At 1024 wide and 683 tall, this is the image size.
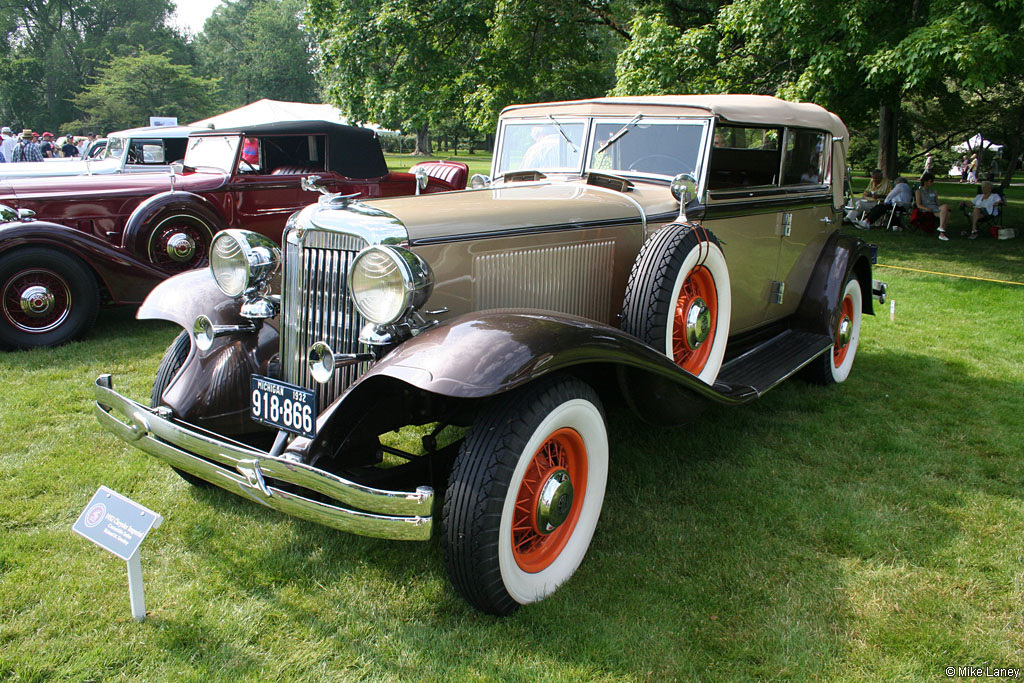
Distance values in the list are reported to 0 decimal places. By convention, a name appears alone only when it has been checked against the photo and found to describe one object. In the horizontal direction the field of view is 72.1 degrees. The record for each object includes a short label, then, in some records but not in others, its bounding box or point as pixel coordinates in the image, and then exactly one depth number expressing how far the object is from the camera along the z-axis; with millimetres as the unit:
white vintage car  10641
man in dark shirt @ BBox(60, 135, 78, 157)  20328
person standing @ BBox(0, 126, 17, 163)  16219
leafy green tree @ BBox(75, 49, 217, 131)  43906
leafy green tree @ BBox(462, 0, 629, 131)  12328
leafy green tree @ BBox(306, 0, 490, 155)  13156
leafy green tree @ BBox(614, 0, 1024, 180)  8539
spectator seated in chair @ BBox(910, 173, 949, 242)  12812
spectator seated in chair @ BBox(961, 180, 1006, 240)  12695
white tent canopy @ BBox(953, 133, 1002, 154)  34975
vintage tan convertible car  2287
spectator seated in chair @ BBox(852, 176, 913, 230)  13617
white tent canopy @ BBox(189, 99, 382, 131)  20453
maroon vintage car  5676
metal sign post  2318
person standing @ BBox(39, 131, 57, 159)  20738
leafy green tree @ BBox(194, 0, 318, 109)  59906
